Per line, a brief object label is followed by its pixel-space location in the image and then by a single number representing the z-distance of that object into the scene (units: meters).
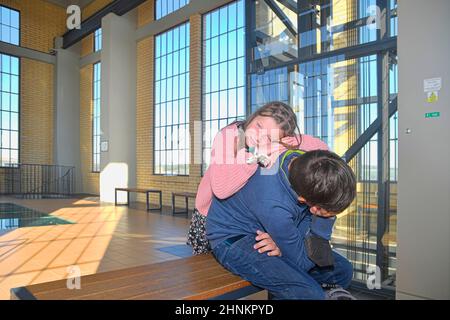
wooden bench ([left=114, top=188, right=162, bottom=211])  8.40
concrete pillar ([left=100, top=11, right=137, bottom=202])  9.97
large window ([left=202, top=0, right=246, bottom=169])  7.62
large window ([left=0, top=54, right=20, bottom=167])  12.09
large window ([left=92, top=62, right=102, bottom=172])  12.72
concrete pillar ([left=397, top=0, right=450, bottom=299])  2.28
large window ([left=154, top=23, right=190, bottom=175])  8.95
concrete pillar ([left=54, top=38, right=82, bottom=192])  13.05
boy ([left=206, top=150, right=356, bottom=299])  1.27
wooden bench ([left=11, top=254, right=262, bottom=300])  1.37
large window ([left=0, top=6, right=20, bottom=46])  11.95
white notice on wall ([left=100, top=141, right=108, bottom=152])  10.04
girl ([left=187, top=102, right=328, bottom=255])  1.43
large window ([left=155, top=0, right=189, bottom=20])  9.05
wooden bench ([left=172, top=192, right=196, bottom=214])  7.03
